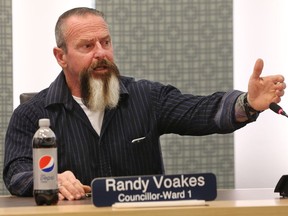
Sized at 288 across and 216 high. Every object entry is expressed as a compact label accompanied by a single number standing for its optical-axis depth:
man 3.36
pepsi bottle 2.65
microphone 2.73
